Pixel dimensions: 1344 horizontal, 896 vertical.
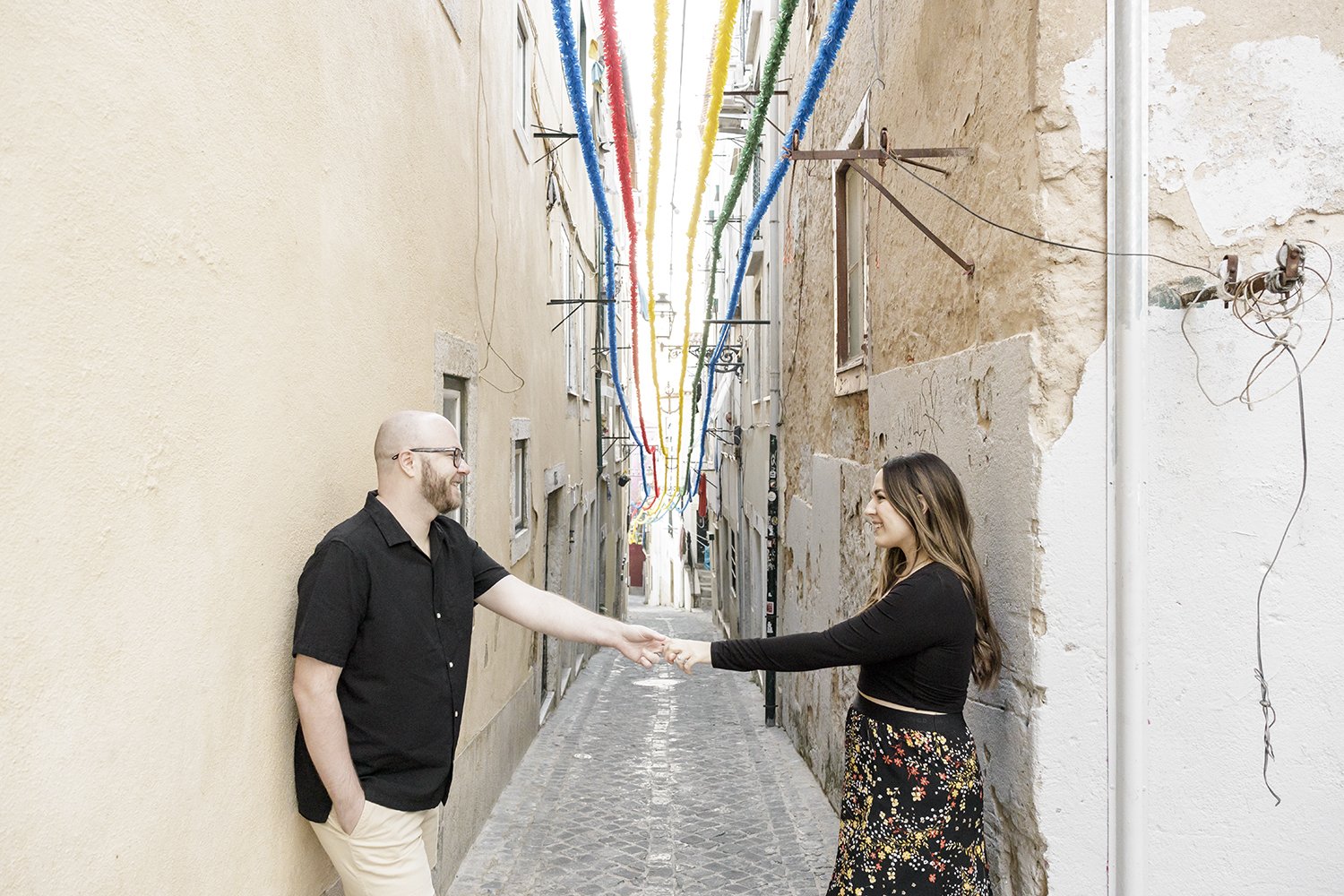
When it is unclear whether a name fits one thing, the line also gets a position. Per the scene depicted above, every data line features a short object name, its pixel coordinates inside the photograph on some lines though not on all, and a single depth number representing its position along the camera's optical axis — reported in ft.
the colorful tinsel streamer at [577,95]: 16.16
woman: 9.14
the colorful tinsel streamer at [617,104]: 15.49
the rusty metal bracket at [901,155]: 12.20
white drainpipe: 9.33
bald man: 8.65
